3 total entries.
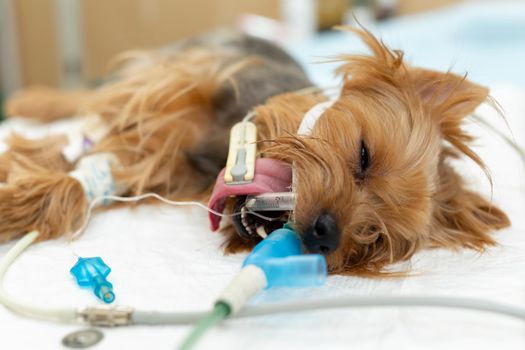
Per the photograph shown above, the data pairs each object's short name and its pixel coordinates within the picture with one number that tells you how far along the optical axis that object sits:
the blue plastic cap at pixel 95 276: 0.81
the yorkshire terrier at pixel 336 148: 0.88
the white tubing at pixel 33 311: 0.78
